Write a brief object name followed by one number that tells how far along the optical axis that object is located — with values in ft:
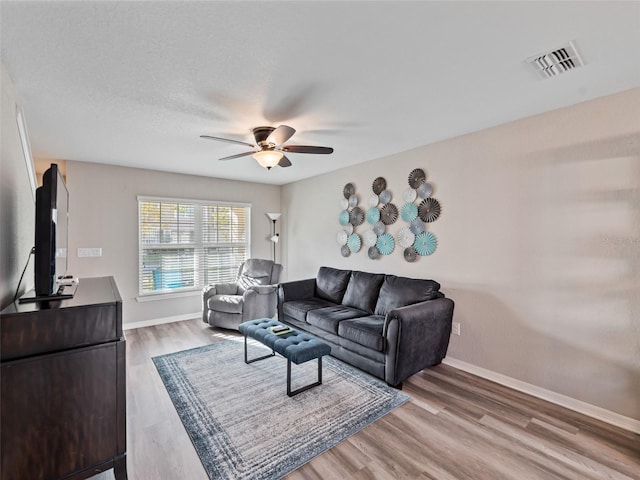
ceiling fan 8.90
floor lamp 18.67
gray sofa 8.81
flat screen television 5.15
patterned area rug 6.15
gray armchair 13.79
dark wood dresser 4.25
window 15.17
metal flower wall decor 11.39
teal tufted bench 8.38
